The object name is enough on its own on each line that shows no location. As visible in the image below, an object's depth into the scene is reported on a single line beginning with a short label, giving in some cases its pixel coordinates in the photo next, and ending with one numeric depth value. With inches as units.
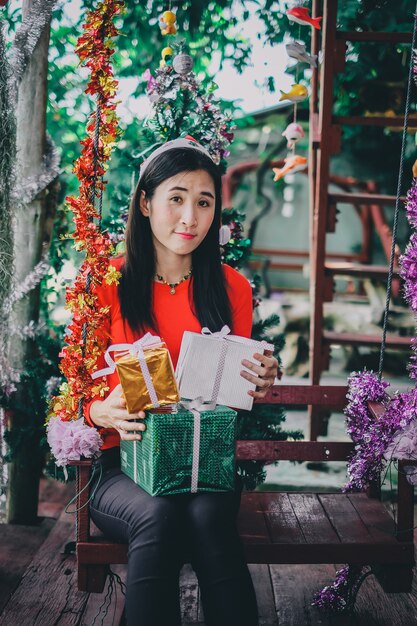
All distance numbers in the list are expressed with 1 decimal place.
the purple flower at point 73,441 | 87.0
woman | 76.1
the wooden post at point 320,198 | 138.2
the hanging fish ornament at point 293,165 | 144.2
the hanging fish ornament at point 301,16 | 127.1
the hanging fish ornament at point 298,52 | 128.8
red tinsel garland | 89.6
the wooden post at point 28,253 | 125.3
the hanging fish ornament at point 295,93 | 137.4
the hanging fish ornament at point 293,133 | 141.7
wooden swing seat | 88.6
